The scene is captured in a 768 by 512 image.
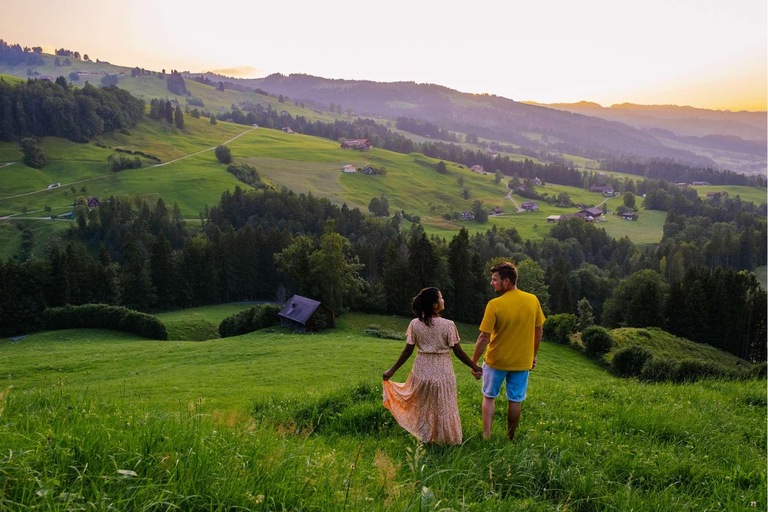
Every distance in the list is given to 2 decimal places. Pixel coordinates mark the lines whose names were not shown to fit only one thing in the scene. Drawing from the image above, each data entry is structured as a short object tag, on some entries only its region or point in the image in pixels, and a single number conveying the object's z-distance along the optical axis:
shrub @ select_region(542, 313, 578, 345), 52.34
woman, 7.82
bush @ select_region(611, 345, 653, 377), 38.56
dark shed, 58.44
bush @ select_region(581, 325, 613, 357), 48.12
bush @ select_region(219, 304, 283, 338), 62.62
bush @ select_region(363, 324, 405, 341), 58.05
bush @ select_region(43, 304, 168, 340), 57.88
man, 8.15
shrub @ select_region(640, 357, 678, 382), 27.56
